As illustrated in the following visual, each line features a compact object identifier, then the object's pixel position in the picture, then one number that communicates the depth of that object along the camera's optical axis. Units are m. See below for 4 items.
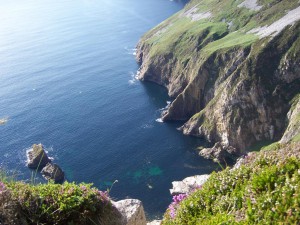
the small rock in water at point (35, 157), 104.62
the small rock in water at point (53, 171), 98.31
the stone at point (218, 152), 103.12
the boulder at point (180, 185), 76.33
